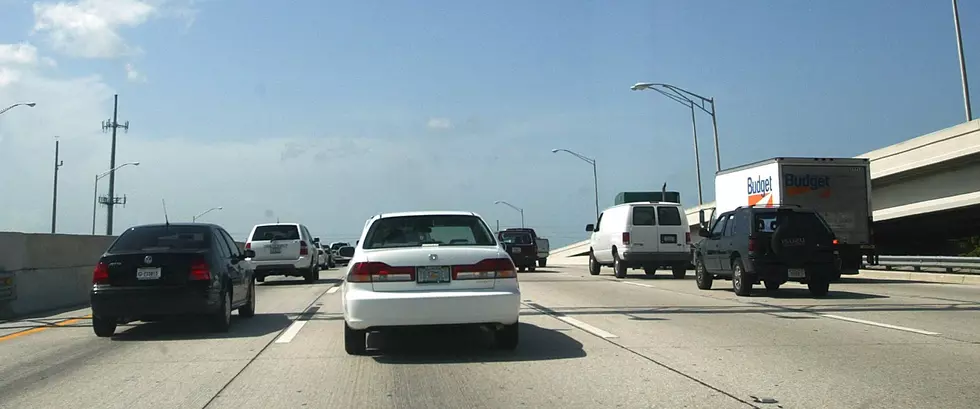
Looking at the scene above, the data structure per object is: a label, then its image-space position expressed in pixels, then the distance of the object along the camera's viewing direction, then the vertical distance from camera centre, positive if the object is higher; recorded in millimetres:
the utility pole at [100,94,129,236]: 60438 +7145
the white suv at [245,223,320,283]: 25781 +925
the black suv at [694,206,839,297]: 17078 +498
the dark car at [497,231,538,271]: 35344 +1166
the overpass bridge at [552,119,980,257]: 30984 +3460
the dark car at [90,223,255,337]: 11461 +27
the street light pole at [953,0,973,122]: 27078 +6453
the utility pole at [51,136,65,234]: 54147 +4805
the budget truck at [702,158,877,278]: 23344 +2194
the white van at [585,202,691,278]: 26531 +1217
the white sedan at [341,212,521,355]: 8891 -82
